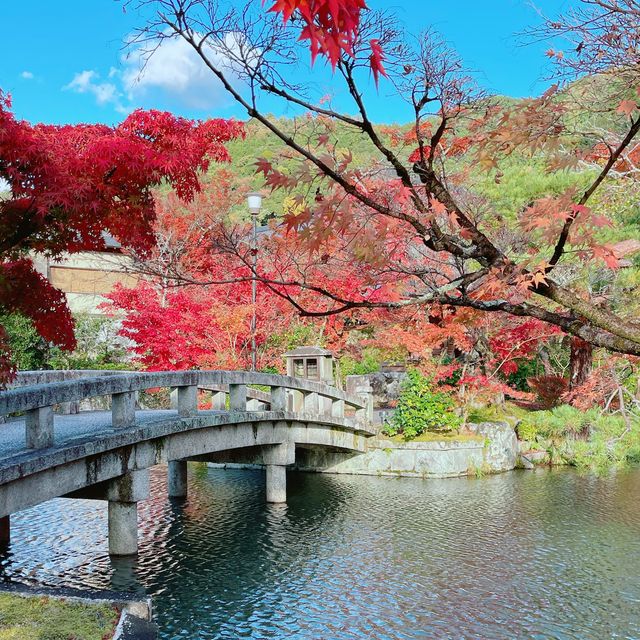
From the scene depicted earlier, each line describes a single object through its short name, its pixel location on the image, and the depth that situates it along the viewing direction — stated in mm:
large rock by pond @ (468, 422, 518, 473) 15695
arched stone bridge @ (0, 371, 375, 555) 6980
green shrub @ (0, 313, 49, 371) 20594
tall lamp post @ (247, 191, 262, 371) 13320
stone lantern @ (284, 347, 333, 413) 15422
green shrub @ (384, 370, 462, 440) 15570
